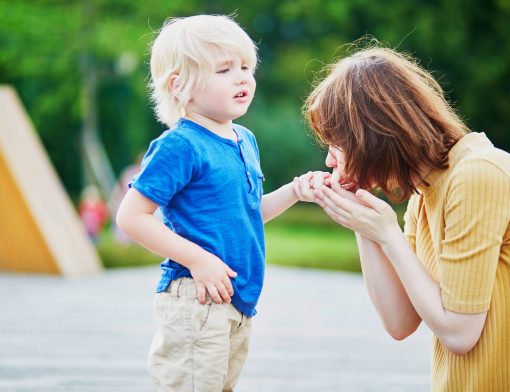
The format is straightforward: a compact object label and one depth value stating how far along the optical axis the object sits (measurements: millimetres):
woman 2812
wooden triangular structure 10125
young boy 2926
